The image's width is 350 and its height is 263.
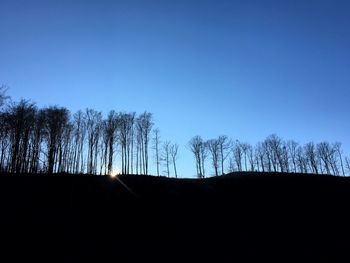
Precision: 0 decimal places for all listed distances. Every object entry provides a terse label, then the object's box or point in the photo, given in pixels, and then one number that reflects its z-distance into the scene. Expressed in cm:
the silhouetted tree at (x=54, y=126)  4306
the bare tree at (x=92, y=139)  4568
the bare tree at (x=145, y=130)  4878
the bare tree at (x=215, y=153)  6047
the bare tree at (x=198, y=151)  5899
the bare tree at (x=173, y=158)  5296
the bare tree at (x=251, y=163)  6736
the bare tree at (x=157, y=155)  5169
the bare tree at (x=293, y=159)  6857
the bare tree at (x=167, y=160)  5244
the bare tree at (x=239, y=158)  6688
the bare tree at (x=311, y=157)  6931
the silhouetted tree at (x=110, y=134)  4578
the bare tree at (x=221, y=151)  6034
